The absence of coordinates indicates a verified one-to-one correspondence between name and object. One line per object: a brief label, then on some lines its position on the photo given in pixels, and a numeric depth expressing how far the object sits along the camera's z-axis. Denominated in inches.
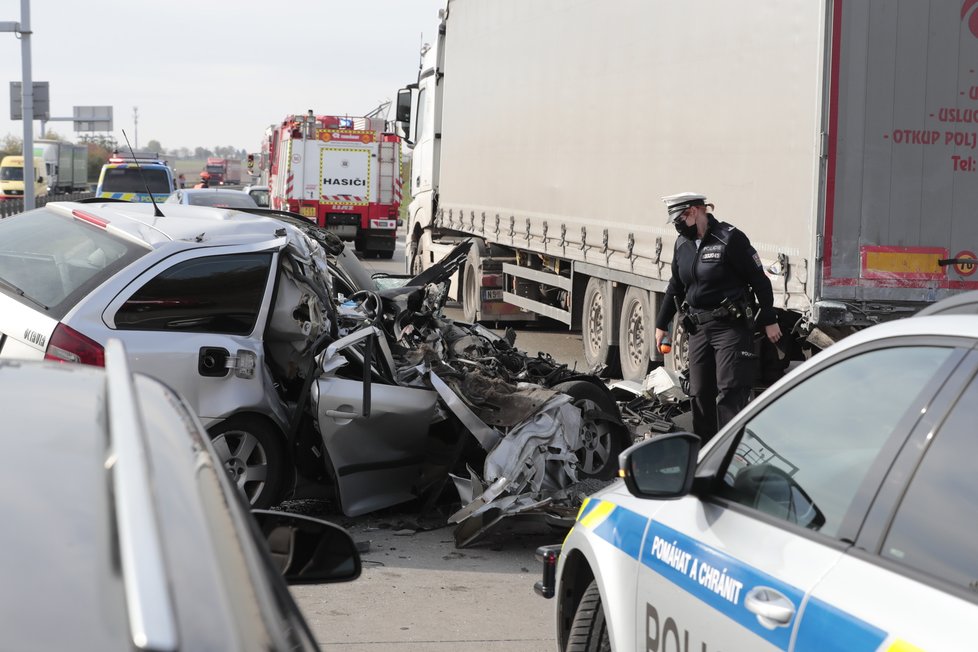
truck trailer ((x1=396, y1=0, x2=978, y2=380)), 316.8
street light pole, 1098.1
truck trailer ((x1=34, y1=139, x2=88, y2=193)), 2493.8
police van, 1108.5
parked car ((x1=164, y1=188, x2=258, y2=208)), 757.9
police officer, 305.9
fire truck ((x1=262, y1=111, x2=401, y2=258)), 1163.3
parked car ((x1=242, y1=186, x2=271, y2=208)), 1340.1
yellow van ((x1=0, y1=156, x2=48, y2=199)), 2239.2
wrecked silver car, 250.8
